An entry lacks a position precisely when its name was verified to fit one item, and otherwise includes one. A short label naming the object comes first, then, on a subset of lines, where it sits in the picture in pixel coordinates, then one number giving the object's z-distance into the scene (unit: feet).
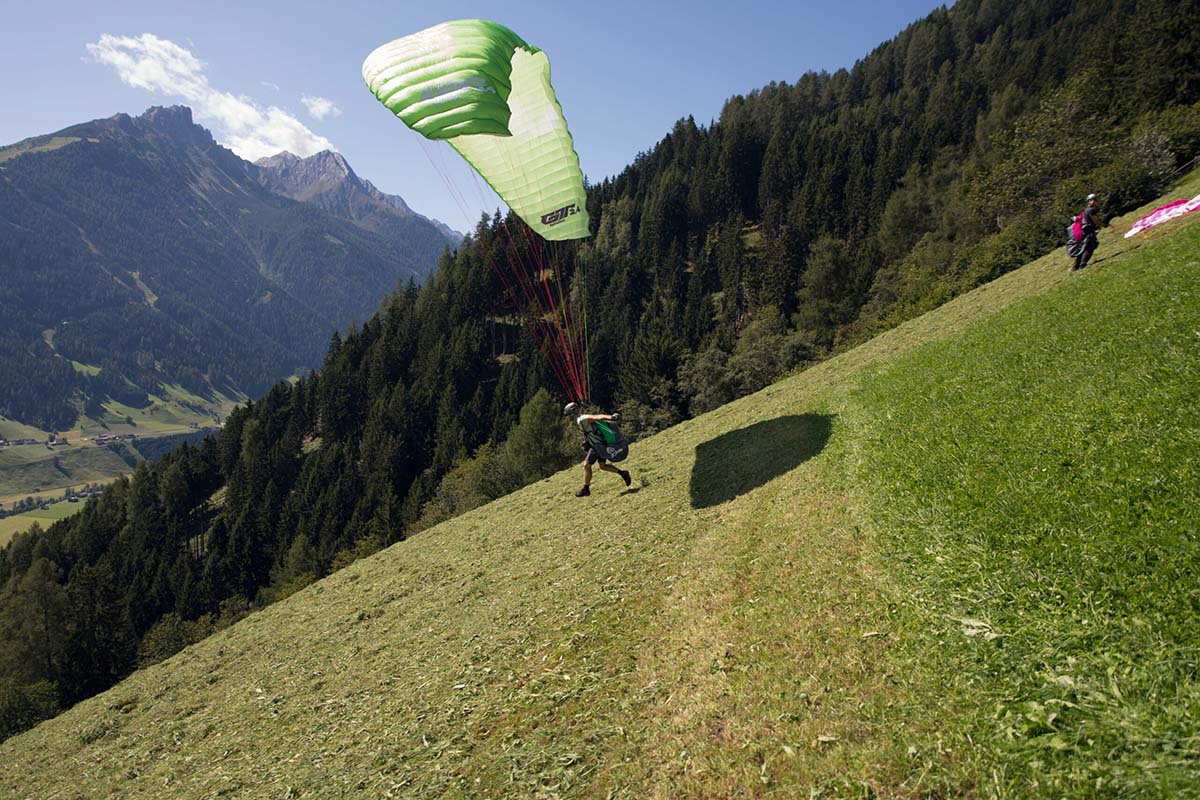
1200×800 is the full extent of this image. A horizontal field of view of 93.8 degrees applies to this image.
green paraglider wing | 48.60
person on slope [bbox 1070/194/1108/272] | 65.36
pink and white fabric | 65.62
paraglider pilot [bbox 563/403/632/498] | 51.98
